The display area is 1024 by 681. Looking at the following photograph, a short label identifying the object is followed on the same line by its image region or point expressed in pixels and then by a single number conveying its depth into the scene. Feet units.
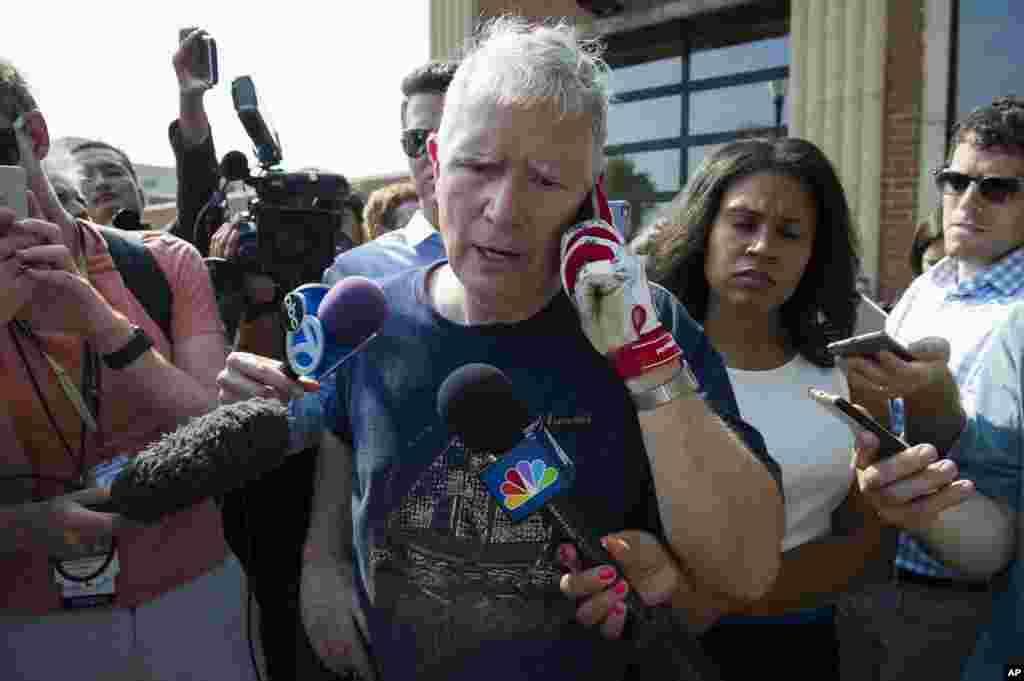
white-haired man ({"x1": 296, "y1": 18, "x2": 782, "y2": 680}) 3.95
